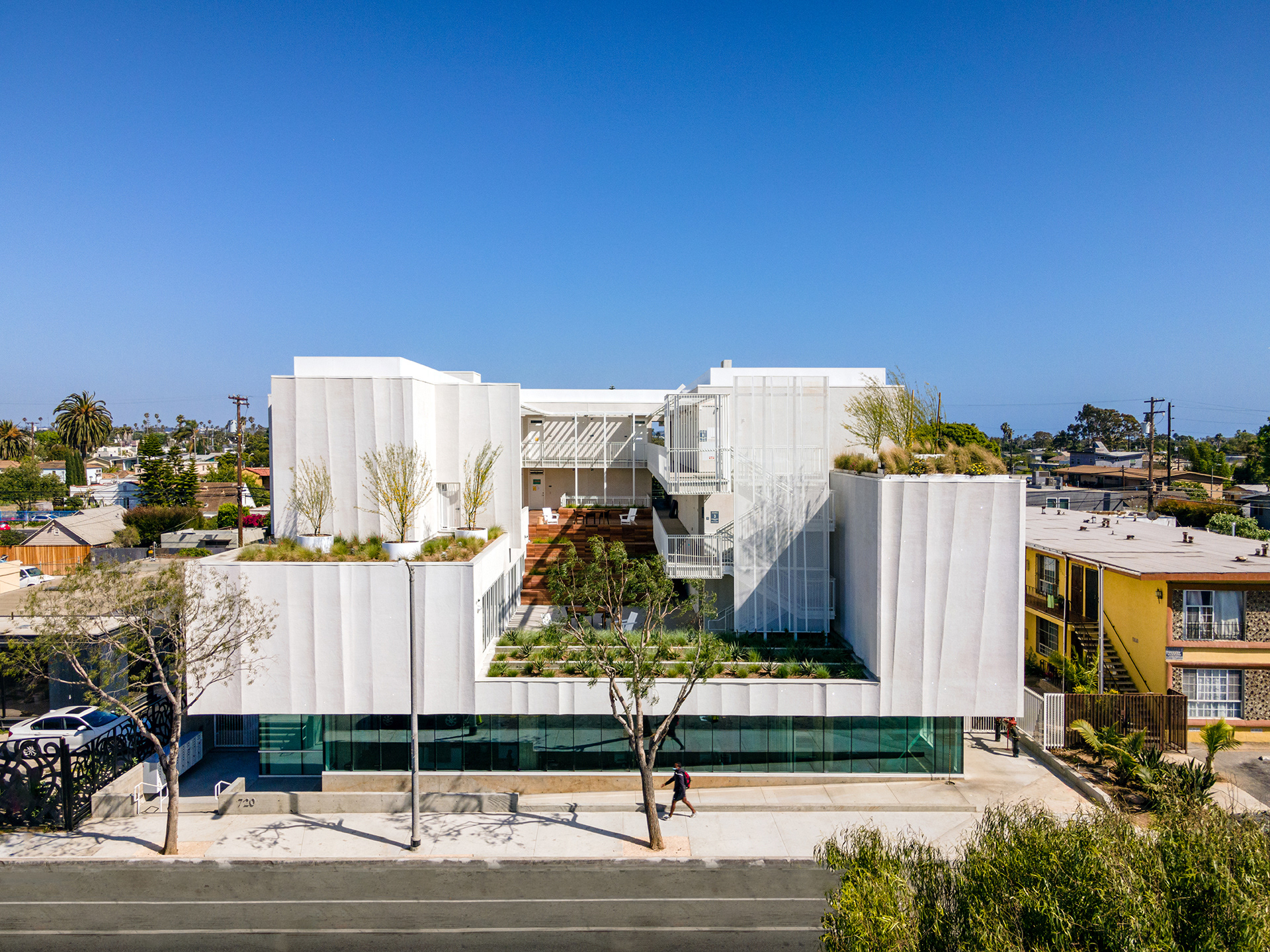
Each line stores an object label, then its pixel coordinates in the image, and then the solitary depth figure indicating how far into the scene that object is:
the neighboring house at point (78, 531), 44.94
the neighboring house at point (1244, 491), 53.81
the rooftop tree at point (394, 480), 21.17
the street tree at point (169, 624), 15.77
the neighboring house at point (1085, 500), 47.19
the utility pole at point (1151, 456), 40.50
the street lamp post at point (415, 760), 15.70
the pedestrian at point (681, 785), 17.11
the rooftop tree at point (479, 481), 23.94
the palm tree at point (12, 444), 91.25
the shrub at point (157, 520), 48.53
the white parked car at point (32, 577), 33.38
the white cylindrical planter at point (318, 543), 19.25
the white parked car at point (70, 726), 20.73
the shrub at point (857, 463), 20.11
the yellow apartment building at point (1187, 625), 20.91
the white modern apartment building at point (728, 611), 17.42
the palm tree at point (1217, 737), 17.28
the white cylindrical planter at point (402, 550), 18.67
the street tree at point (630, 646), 15.69
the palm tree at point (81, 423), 84.12
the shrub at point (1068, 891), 7.00
